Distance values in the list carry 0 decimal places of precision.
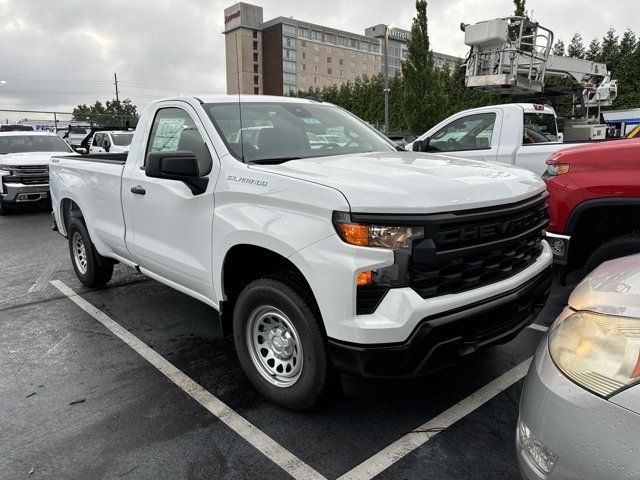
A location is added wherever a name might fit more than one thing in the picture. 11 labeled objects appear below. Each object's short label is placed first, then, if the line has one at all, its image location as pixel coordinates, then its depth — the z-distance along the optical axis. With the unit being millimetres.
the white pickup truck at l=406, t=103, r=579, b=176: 6559
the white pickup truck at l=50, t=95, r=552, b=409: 2449
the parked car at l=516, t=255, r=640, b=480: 1479
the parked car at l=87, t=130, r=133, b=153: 16406
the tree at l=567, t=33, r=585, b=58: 25895
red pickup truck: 3975
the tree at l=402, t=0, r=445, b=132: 23766
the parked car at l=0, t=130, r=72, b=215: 11094
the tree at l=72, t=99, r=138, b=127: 81019
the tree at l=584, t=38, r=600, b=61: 25991
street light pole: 20119
